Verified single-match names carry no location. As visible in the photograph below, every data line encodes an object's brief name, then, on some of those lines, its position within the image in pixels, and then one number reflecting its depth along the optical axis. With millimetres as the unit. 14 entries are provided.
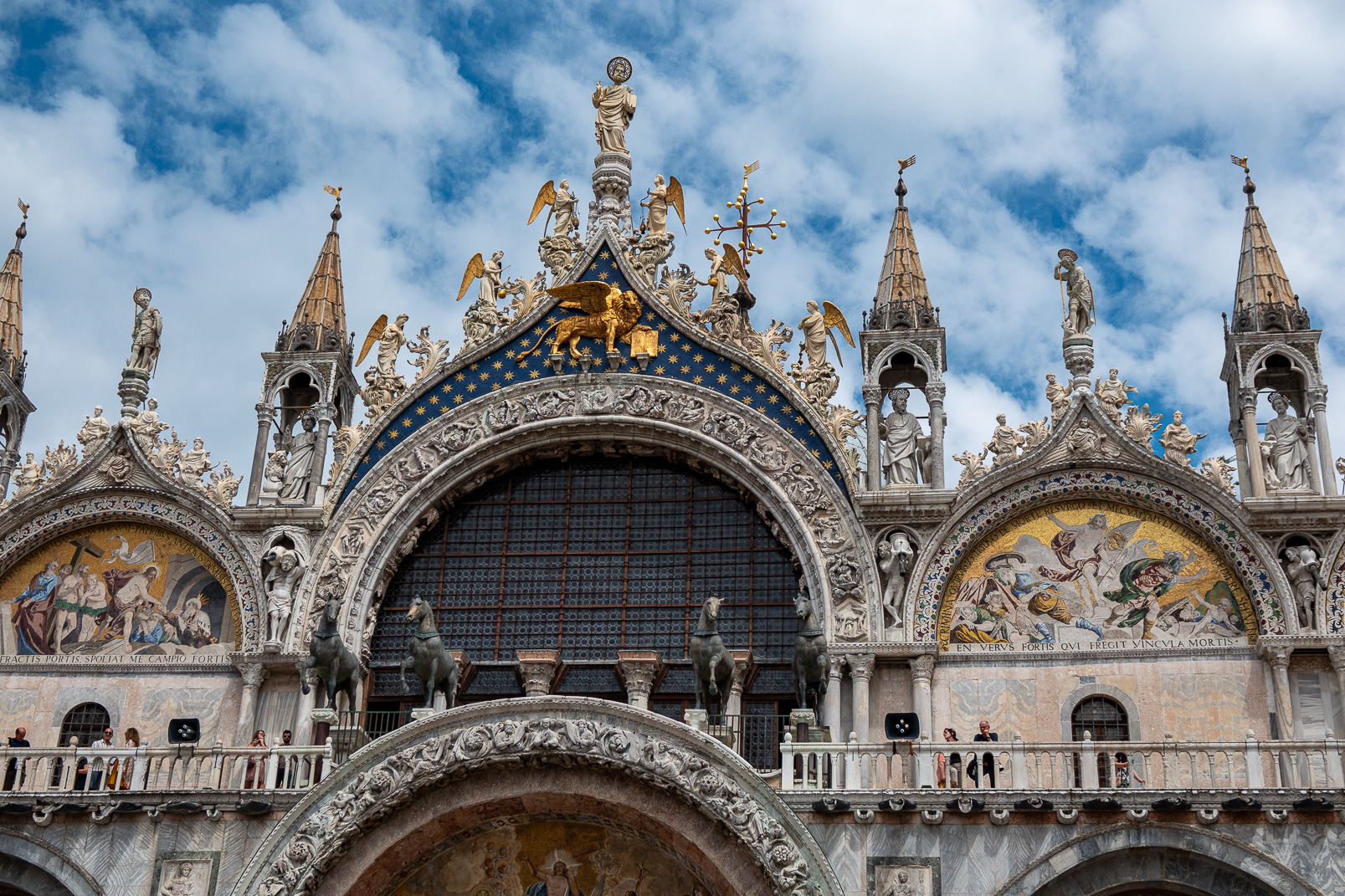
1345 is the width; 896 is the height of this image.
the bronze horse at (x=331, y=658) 22078
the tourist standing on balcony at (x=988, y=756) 20797
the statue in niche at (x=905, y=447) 24094
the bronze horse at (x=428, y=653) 21828
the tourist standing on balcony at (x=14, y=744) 22536
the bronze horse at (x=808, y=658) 21188
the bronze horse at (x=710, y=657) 21219
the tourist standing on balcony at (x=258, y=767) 21375
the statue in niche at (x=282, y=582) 23922
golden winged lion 25875
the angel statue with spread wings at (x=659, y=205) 27016
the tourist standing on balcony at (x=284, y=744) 22050
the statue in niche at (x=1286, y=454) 23047
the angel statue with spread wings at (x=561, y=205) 27109
